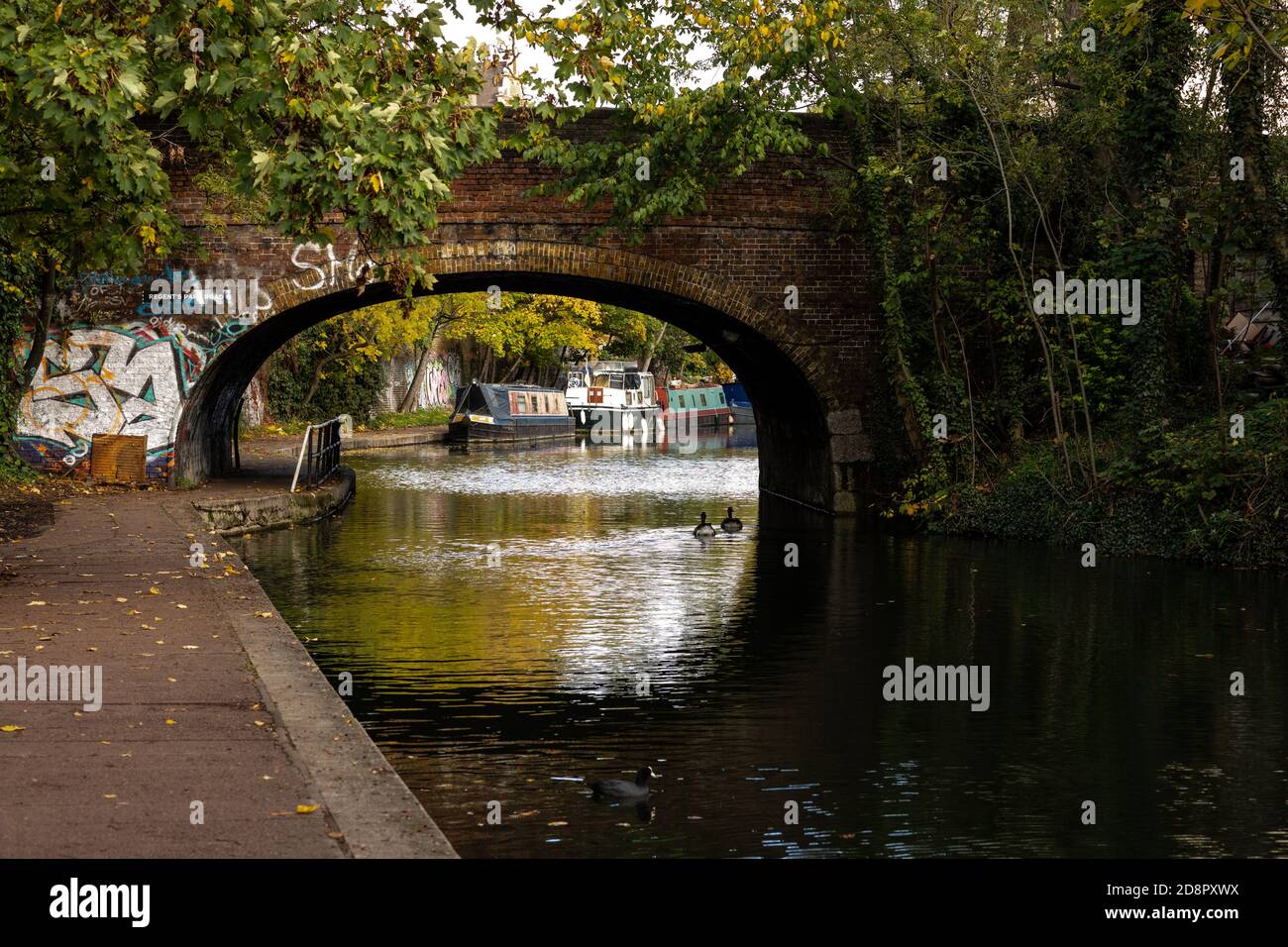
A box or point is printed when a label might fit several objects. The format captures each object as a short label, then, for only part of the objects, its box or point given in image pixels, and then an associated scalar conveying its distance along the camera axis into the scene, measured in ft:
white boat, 158.92
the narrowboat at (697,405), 170.91
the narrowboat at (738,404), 183.73
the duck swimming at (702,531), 58.29
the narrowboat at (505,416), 128.67
